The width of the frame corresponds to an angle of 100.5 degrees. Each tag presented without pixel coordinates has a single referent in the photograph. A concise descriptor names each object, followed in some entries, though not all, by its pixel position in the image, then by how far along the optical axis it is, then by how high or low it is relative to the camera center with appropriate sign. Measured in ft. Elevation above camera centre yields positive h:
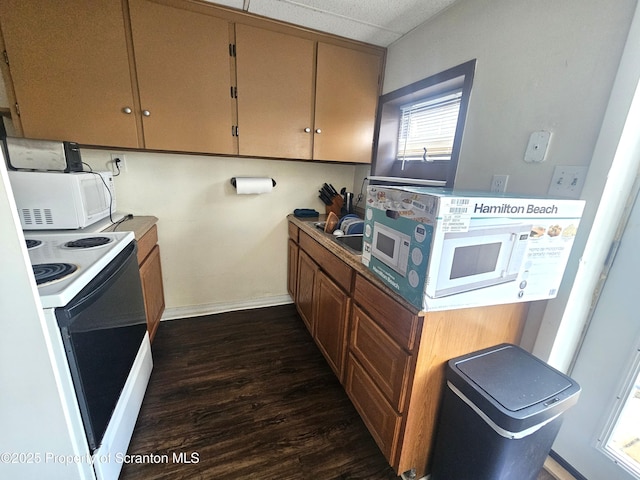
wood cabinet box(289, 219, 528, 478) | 3.26 -2.39
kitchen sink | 5.75 -1.50
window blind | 5.64 +1.04
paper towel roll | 7.00 -0.54
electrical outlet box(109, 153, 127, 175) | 6.25 -0.15
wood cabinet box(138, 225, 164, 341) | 5.51 -2.61
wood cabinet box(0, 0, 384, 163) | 4.78 +1.66
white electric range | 2.64 -2.05
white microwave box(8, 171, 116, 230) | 4.11 -0.70
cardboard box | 2.65 -0.74
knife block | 7.97 -1.05
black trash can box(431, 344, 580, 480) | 2.79 -2.49
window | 4.98 +1.01
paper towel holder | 7.13 -0.46
